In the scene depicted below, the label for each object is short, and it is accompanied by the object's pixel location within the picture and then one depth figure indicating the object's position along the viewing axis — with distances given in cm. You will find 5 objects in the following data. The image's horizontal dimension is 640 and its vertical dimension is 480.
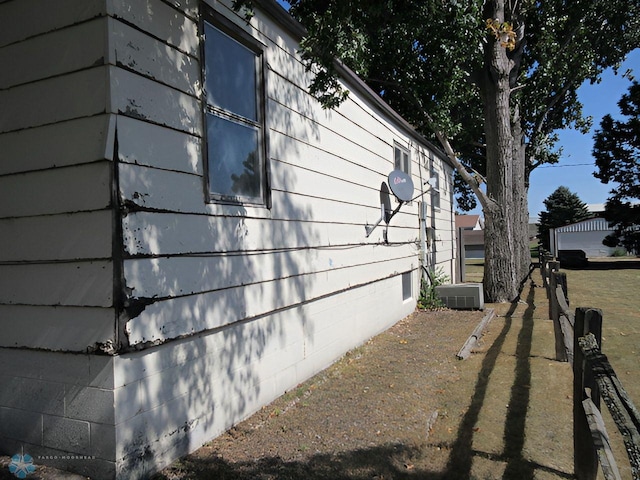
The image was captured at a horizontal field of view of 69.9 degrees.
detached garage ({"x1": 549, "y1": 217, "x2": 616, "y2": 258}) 4320
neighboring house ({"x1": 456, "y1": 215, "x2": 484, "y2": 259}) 3797
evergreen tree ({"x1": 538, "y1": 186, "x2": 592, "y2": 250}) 5338
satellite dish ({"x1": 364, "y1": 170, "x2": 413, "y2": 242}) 827
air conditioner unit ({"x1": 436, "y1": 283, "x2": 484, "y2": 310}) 1039
